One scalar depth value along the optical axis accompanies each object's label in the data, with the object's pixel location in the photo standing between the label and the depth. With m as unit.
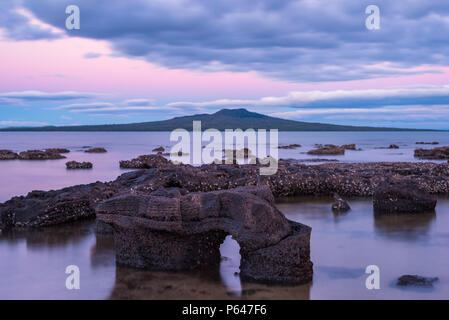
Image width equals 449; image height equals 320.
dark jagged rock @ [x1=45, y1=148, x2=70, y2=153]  39.19
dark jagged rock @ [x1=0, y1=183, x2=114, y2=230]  9.75
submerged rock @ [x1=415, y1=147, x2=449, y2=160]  33.97
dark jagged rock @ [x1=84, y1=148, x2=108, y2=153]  44.00
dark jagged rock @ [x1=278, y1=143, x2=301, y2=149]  55.53
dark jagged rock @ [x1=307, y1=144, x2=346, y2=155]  40.62
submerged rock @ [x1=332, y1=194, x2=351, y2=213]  11.55
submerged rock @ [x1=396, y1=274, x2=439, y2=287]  6.29
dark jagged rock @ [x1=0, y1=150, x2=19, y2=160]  31.02
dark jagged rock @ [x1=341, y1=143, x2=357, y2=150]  51.79
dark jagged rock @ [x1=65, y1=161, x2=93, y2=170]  24.78
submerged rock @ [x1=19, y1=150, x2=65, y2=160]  31.06
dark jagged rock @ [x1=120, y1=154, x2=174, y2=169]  24.00
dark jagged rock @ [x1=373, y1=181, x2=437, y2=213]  10.90
